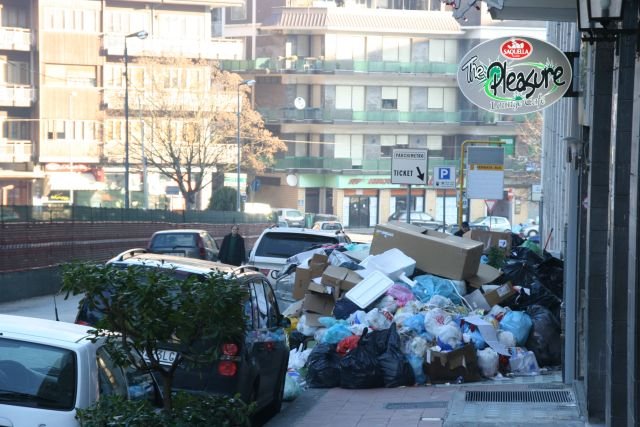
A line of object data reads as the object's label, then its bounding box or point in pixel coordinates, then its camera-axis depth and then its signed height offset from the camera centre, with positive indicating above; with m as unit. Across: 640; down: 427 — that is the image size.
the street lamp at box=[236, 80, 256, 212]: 63.64 -1.96
